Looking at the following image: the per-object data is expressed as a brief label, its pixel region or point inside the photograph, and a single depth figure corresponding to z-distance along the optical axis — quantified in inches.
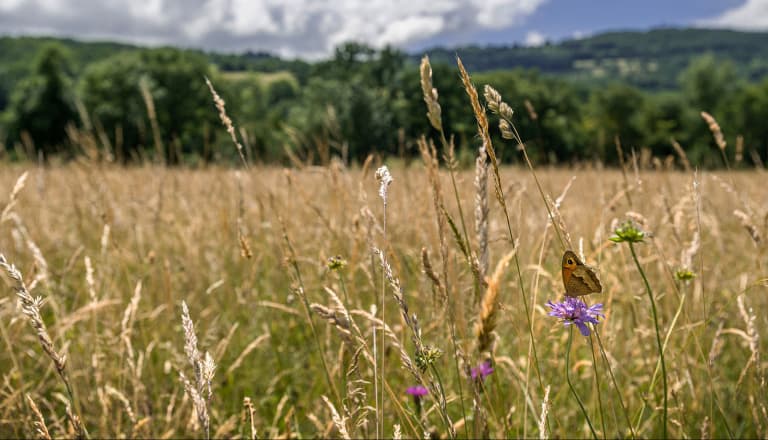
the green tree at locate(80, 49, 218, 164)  1441.9
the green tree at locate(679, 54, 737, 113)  2121.1
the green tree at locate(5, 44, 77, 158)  1487.5
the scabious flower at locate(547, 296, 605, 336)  27.3
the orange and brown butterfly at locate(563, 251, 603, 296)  24.8
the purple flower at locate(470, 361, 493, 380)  44.1
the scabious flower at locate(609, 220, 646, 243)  27.6
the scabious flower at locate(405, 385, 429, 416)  49.5
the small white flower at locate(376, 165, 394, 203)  27.2
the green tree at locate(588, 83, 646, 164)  2113.7
